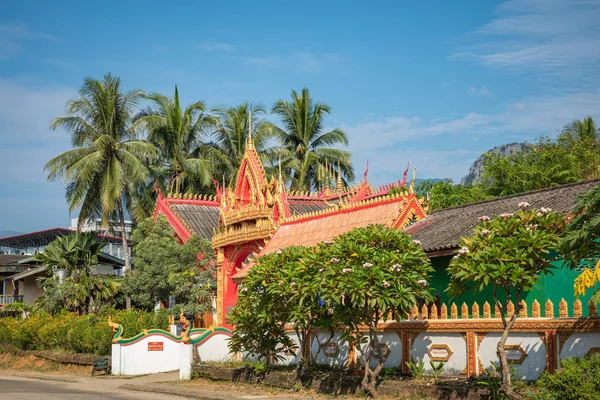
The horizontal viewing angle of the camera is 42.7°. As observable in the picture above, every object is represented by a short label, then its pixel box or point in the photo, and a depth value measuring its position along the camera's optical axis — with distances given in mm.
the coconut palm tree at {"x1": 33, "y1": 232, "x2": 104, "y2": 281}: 32031
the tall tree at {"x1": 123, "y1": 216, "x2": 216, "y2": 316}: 30266
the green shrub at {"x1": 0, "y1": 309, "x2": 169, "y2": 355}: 25734
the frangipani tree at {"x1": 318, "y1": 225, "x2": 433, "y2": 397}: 14352
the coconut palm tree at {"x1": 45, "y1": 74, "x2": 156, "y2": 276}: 38500
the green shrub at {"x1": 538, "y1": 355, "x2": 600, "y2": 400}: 10797
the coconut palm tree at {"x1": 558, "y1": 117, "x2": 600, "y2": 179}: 33656
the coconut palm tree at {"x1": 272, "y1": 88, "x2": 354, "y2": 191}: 46656
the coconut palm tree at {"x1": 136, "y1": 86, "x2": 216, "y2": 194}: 43212
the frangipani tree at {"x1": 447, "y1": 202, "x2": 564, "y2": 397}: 12273
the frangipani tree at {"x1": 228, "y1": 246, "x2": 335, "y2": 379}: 16031
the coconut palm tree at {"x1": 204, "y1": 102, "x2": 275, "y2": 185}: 45719
